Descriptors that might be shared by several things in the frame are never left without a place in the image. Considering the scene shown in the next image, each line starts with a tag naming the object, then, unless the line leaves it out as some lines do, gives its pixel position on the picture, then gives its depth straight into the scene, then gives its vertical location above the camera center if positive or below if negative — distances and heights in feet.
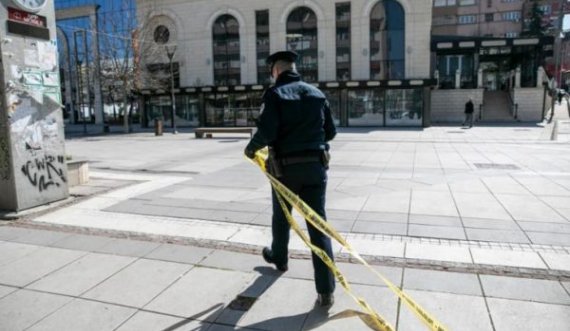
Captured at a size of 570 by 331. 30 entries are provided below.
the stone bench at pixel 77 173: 27.53 -3.57
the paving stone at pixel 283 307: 10.67 -5.04
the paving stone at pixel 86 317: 10.61 -5.00
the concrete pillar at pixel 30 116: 19.62 +0.09
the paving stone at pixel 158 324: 10.52 -5.04
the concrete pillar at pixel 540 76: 102.04 +7.46
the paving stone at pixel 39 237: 16.90 -4.71
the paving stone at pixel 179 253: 14.92 -4.84
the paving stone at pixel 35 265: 13.42 -4.81
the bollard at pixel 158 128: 80.94 -2.25
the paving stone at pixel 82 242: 16.25 -4.76
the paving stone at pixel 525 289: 11.68 -5.01
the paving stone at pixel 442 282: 12.28 -4.99
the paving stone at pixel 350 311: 10.55 -5.06
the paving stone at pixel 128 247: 15.65 -4.80
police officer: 11.19 -0.69
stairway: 105.19 +0.24
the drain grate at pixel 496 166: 34.37 -4.59
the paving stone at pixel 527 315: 10.26 -5.05
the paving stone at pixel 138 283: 12.03 -4.90
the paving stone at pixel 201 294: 11.34 -4.98
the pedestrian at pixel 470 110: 85.40 -0.12
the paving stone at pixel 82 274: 12.71 -4.86
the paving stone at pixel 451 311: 10.39 -5.04
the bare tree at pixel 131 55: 93.09 +13.92
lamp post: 104.71 +16.41
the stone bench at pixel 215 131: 66.74 -2.58
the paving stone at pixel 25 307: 10.82 -4.96
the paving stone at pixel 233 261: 14.21 -4.90
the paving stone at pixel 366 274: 12.88 -4.95
